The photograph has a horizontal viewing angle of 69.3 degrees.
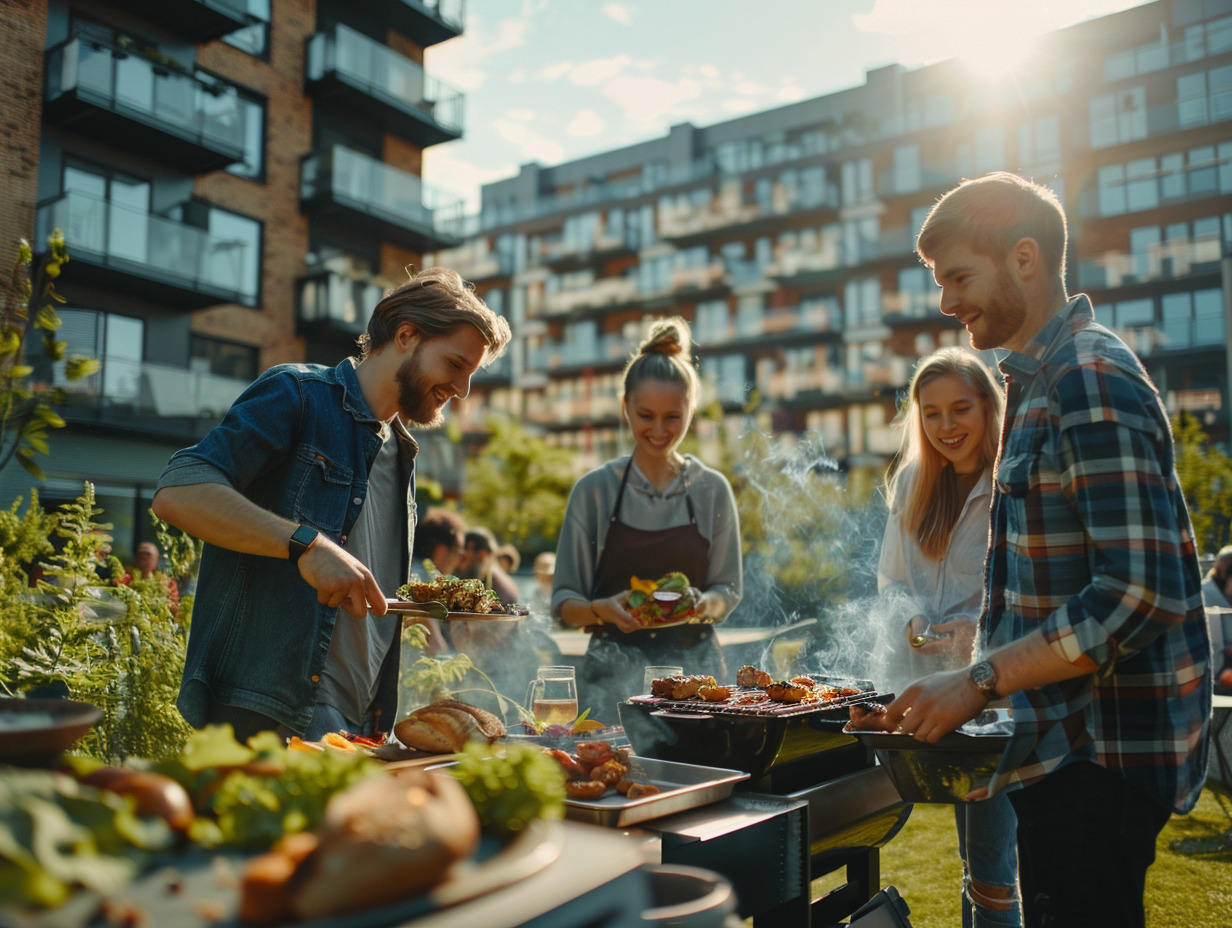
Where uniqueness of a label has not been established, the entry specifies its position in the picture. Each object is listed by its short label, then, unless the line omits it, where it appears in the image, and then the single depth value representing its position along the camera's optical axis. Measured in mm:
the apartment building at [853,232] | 27109
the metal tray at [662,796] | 1677
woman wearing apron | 3611
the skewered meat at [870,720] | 1900
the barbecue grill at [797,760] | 2135
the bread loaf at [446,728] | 2037
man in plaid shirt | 1656
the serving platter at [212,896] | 823
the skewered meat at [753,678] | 2773
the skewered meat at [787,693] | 2449
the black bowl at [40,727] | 1115
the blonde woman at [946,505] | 3098
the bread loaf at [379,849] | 881
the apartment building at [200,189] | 14750
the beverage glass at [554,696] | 2611
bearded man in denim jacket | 2096
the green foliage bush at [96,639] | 3418
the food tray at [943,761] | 1856
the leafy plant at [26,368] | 4328
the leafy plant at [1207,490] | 18359
